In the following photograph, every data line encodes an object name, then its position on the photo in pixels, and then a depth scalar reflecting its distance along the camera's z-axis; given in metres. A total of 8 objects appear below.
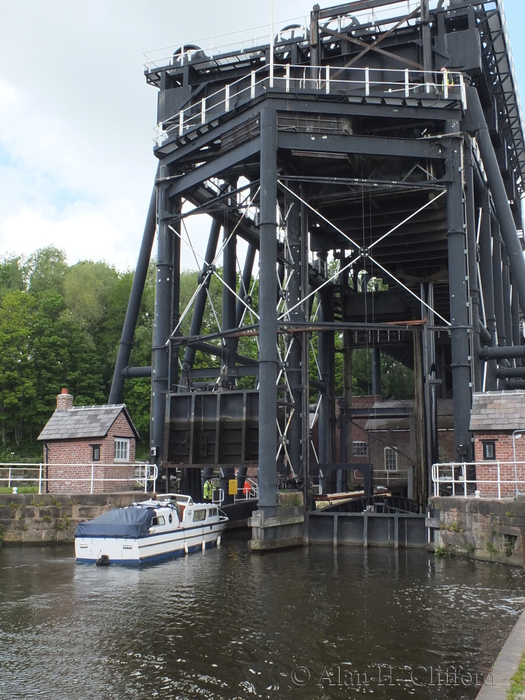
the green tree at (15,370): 52.38
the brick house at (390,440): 47.72
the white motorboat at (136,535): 19.55
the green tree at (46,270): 67.56
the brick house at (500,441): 20.94
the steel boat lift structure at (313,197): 24.97
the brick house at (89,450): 25.94
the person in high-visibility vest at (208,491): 32.91
